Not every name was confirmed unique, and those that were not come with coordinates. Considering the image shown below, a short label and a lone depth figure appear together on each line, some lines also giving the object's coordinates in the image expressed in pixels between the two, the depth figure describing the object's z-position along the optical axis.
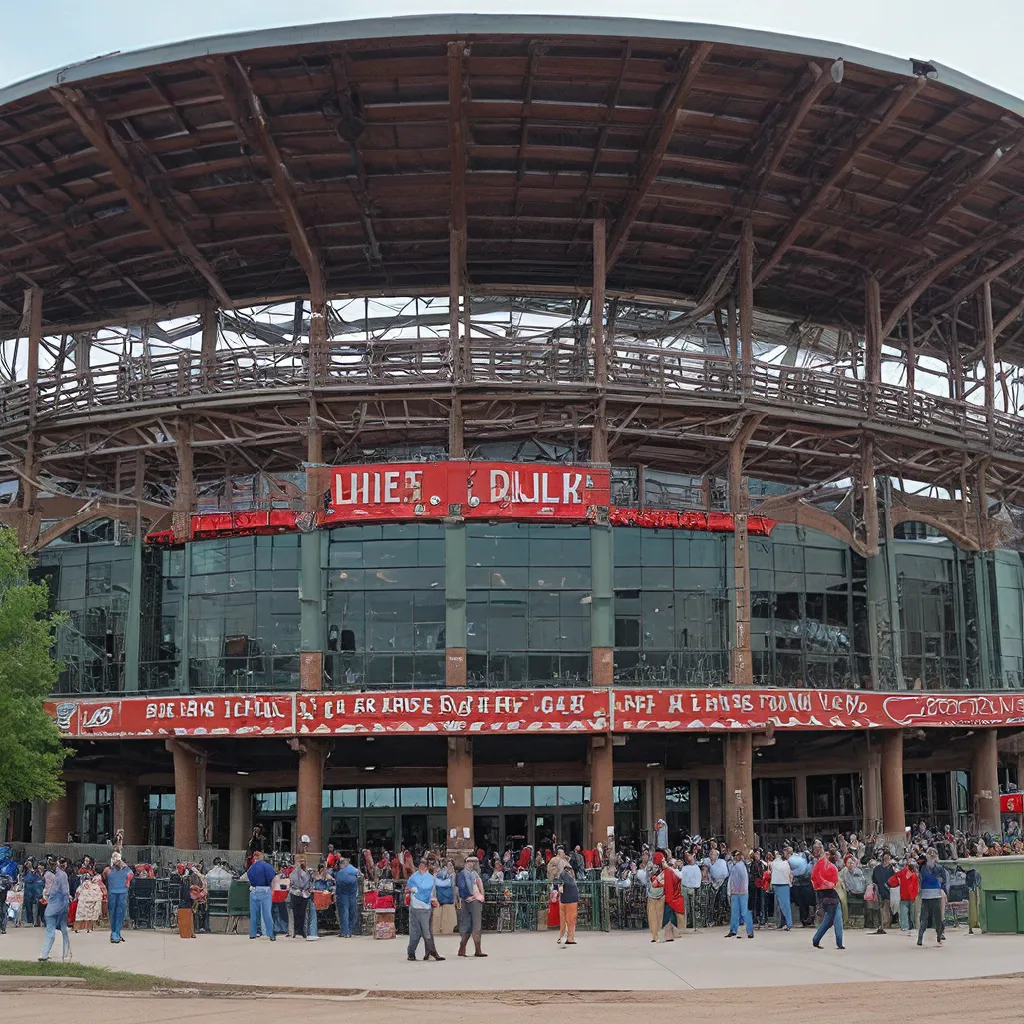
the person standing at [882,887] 27.84
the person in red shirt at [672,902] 27.14
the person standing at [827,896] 24.34
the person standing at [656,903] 26.75
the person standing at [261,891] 27.59
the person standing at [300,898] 27.78
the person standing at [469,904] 23.77
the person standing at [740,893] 27.33
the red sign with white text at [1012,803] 44.56
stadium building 37.97
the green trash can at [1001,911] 26.06
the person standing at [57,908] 23.58
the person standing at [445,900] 25.84
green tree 34.41
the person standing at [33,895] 31.34
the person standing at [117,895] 27.53
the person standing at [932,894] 24.55
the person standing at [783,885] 28.55
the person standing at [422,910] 23.00
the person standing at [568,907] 26.31
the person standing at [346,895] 28.44
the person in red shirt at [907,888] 27.42
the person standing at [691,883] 28.75
